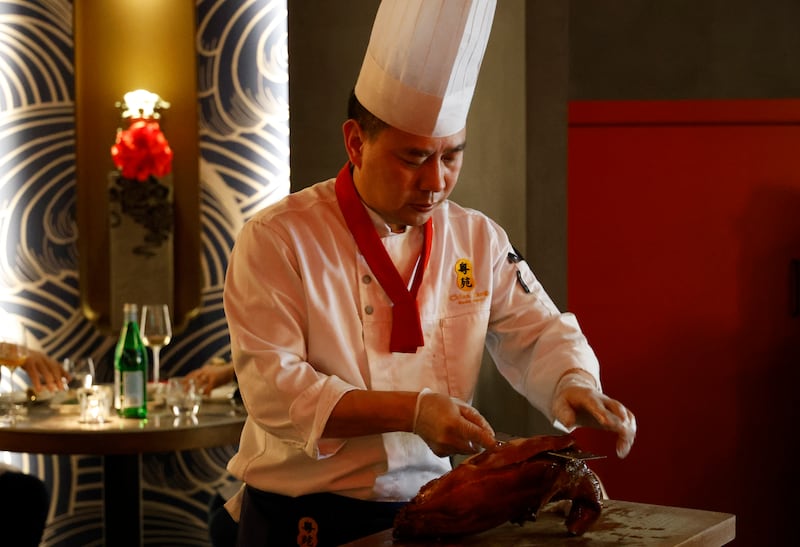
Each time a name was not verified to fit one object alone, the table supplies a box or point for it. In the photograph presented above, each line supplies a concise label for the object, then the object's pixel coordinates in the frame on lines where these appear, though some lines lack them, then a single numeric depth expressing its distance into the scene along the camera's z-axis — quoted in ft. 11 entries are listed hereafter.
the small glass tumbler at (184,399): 12.10
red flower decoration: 16.28
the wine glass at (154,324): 12.72
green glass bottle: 11.84
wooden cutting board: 5.25
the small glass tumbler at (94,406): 11.60
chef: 5.93
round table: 11.02
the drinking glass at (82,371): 12.85
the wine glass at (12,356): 11.99
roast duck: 5.33
